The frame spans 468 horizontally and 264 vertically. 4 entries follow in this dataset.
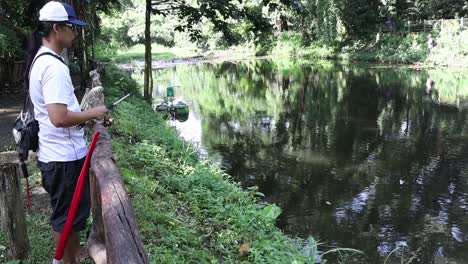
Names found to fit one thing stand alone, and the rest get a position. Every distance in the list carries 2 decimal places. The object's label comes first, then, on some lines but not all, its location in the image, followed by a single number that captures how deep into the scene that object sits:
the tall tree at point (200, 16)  13.10
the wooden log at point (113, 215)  1.91
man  2.80
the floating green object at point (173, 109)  15.66
